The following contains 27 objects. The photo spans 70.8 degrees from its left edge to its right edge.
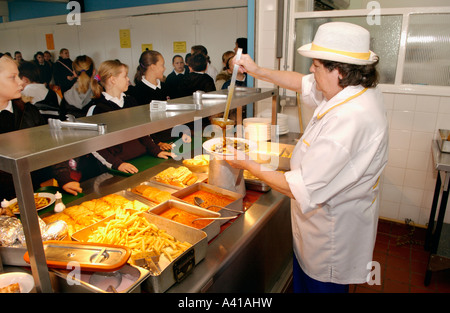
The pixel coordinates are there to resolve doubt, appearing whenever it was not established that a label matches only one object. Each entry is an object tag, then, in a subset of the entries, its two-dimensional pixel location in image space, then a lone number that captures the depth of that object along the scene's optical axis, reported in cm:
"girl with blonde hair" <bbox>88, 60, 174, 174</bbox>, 284
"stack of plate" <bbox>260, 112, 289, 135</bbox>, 319
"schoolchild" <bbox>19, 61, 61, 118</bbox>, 480
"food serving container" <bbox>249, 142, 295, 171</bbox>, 233
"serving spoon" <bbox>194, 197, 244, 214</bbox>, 174
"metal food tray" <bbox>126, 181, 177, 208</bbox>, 182
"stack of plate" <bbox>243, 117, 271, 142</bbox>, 267
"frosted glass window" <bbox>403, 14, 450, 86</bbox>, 298
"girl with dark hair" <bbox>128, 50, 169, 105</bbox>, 390
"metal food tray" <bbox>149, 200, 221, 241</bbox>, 155
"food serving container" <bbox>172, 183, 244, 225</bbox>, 173
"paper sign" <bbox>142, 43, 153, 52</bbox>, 540
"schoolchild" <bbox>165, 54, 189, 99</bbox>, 518
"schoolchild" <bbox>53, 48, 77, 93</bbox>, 629
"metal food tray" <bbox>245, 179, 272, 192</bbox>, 212
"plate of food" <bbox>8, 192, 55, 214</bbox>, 168
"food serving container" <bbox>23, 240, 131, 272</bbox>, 111
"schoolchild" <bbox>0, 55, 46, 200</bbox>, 237
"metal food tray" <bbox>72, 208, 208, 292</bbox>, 120
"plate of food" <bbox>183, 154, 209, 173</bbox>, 231
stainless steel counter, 142
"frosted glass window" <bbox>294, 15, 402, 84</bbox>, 310
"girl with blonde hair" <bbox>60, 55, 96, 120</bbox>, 506
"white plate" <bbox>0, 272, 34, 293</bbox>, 110
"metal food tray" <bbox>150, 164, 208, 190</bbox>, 201
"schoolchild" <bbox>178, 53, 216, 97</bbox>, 465
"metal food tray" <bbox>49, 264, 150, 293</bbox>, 108
